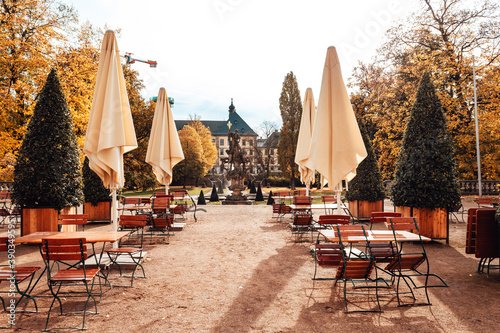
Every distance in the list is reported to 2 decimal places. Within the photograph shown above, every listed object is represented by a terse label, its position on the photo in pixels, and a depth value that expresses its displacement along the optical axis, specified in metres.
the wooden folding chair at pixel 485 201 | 10.92
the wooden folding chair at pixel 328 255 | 5.36
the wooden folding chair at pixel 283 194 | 13.48
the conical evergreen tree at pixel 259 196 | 23.84
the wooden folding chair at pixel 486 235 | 6.00
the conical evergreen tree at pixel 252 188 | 29.65
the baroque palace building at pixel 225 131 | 90.19
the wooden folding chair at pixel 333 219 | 7.02
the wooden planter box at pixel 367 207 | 12.32
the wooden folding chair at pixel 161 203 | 9.92
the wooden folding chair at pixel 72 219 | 6.74
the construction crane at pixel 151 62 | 68.81
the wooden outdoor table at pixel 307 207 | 9.70
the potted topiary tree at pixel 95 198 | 12.16
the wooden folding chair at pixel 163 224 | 9.05
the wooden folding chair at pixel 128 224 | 6.50
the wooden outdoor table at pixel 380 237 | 5.00
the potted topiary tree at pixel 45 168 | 8.67
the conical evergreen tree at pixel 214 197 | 23.17
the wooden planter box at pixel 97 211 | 12.32
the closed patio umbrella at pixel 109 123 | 6.27
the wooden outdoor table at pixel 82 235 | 4.81
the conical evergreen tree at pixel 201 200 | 20.17
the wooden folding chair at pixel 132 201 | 10.81
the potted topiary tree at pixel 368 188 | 12.20
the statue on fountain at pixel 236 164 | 23.97
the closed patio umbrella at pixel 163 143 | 11.76
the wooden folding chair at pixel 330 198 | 11.49
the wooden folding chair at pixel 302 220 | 8.94
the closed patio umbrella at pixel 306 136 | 10.65
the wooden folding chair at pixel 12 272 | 4.14
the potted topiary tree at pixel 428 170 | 8.74
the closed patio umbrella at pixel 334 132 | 6.35
